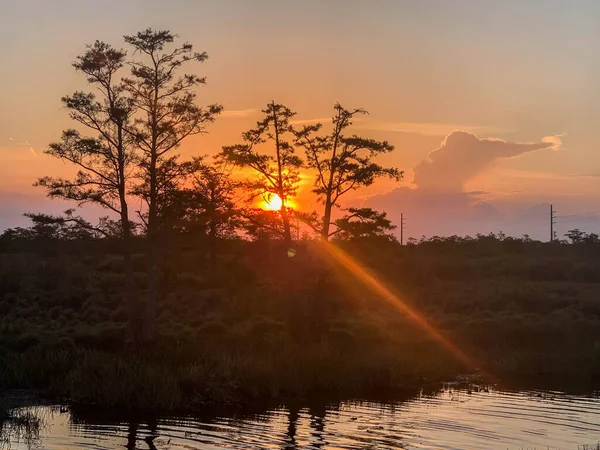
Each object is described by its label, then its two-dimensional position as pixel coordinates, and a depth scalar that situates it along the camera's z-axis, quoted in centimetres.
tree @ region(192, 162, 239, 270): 3756
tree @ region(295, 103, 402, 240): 4369
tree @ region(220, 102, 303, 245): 4266
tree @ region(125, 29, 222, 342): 3591
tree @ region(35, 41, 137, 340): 3494
